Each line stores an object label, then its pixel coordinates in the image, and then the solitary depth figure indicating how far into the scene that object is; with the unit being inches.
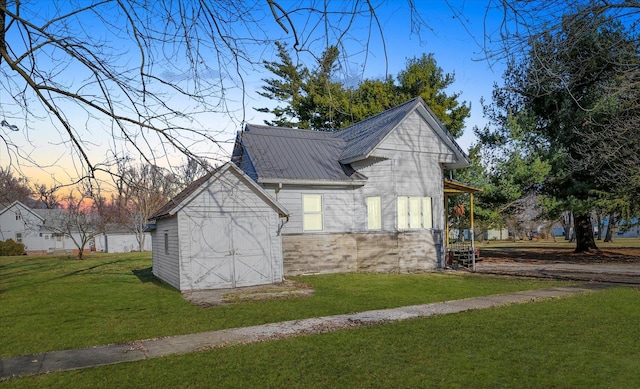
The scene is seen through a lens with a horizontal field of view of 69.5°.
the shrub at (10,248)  1727.4
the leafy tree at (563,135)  960.3
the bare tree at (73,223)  1449.3
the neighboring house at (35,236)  2192.4
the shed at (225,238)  564.7
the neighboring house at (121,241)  2230.6
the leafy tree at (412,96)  1347.2
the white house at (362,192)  719.1
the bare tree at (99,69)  165.6
